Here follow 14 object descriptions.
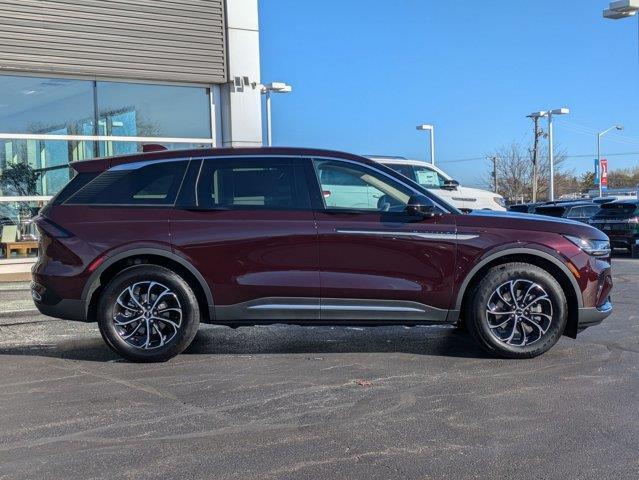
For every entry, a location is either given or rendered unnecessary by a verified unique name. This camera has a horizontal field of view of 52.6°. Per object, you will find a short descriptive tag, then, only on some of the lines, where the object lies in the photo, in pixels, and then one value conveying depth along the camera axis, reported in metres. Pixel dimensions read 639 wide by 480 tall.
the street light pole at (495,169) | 62.22
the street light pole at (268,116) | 24.61
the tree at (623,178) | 92.31
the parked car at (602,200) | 19.83
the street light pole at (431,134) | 33.47
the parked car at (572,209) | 21.02
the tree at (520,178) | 59.38
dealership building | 11.58
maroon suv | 5.75
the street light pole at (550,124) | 34.88
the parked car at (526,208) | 23.39
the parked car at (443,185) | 13.76
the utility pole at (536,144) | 51.22
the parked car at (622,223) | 18.05
